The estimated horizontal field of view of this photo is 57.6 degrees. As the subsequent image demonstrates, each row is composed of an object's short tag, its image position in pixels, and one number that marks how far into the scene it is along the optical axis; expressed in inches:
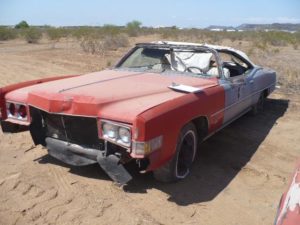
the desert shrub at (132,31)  1219.2
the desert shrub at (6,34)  985.0
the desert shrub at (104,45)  519.7
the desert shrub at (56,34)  933.1
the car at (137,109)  102.6
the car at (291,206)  62.3
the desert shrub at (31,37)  867.4
